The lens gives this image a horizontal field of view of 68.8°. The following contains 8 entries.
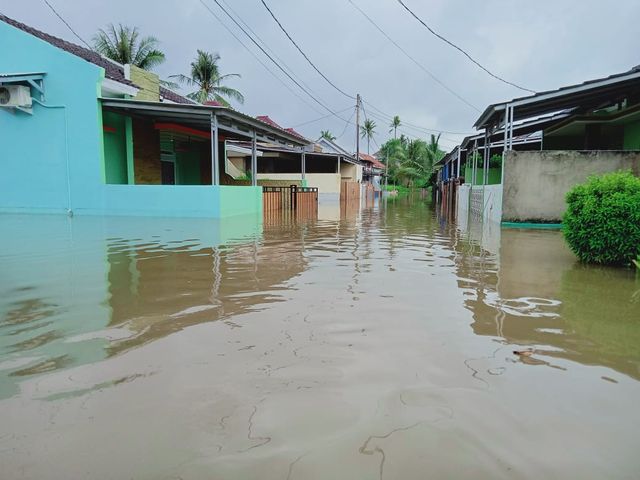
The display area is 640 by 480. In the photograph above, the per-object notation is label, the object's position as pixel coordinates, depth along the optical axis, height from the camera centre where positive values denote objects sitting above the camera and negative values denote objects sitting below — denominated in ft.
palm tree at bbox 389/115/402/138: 237.45 +38.93
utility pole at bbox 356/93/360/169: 131.75 +21.03
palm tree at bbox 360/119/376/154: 217.56 +32.69
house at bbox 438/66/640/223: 41.32 +6.80
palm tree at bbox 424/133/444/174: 185.68 +18.63
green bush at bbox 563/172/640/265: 21.16 -0.91
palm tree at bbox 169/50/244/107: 122.42 +31.66
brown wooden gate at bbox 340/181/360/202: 103.30 +1.90
